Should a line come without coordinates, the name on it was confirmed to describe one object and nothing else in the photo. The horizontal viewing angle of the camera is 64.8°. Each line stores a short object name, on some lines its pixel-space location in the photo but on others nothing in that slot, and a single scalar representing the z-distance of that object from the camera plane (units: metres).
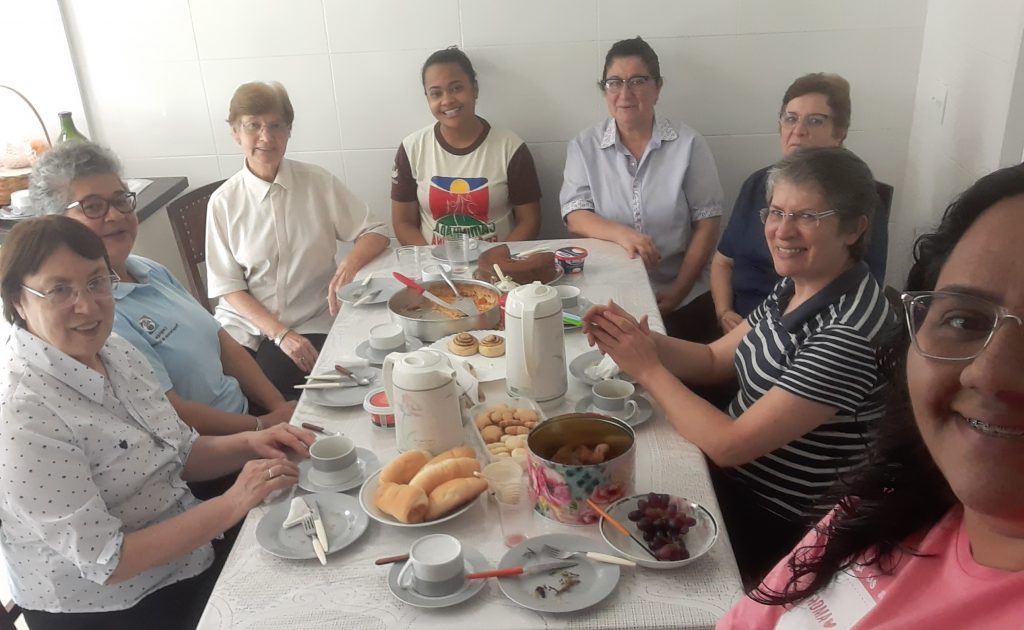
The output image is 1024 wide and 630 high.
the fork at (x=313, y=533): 1.18
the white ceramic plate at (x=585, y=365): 1.66
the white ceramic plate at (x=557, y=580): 1.08
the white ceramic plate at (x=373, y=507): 1.23
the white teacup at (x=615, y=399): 1.52
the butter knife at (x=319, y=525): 1.20
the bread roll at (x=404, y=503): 1.22
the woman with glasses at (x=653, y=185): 2.79
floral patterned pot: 1.20
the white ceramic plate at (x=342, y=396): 1.63
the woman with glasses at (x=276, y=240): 2.53
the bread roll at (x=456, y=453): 1.32
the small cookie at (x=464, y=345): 1.79
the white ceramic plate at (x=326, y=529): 1.21
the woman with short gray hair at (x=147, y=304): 1.81
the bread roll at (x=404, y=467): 1.30
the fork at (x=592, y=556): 1.13
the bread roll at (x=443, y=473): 1.27
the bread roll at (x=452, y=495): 1.24
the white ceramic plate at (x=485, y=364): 1.69
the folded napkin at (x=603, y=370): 1.66
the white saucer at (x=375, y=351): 1.81
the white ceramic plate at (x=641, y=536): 1.13
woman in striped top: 1.41
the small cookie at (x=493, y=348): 1.76
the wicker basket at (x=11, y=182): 2.82
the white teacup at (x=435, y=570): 1.10
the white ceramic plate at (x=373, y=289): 2.18
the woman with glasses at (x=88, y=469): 1.27
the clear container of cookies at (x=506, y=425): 1.41
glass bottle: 2.90
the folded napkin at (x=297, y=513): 1.27
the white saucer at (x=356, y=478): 1.37
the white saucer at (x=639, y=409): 1.50
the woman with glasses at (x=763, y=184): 2.50
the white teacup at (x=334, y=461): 1.37
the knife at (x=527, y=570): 1.12
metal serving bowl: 1.89
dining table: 1.07
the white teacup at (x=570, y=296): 2.04
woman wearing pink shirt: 0.66
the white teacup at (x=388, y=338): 1.83
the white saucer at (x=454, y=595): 1.08
